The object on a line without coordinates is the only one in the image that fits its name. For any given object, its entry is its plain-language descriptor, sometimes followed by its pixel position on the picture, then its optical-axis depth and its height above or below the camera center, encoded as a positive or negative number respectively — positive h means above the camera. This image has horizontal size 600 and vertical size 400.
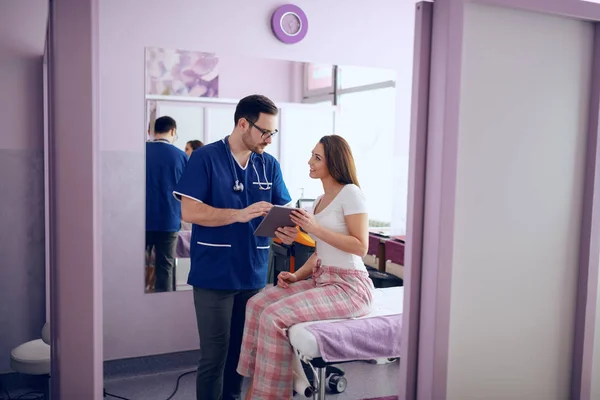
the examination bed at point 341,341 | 2.30 -0.76
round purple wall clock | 3.53 +0.91
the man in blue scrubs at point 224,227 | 2.44 -0.30
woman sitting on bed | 2.36 -0.57
